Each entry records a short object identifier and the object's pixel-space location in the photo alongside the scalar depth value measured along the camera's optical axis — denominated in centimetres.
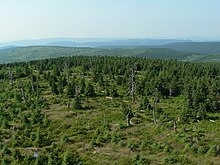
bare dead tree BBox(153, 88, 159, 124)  4984
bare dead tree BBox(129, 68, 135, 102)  6441
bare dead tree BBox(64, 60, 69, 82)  8654
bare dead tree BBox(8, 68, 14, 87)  8081
